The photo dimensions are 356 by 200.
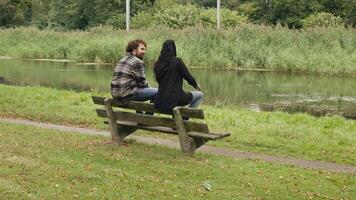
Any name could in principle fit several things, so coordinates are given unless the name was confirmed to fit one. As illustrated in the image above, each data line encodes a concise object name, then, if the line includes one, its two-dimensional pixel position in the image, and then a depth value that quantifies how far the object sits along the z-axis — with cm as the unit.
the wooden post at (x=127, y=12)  4984
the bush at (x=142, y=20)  5689
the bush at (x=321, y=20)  4588
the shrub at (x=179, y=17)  5037
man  1005
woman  952
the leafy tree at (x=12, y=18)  7025
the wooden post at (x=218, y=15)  4798
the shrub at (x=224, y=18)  5262
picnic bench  930
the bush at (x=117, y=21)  6303
